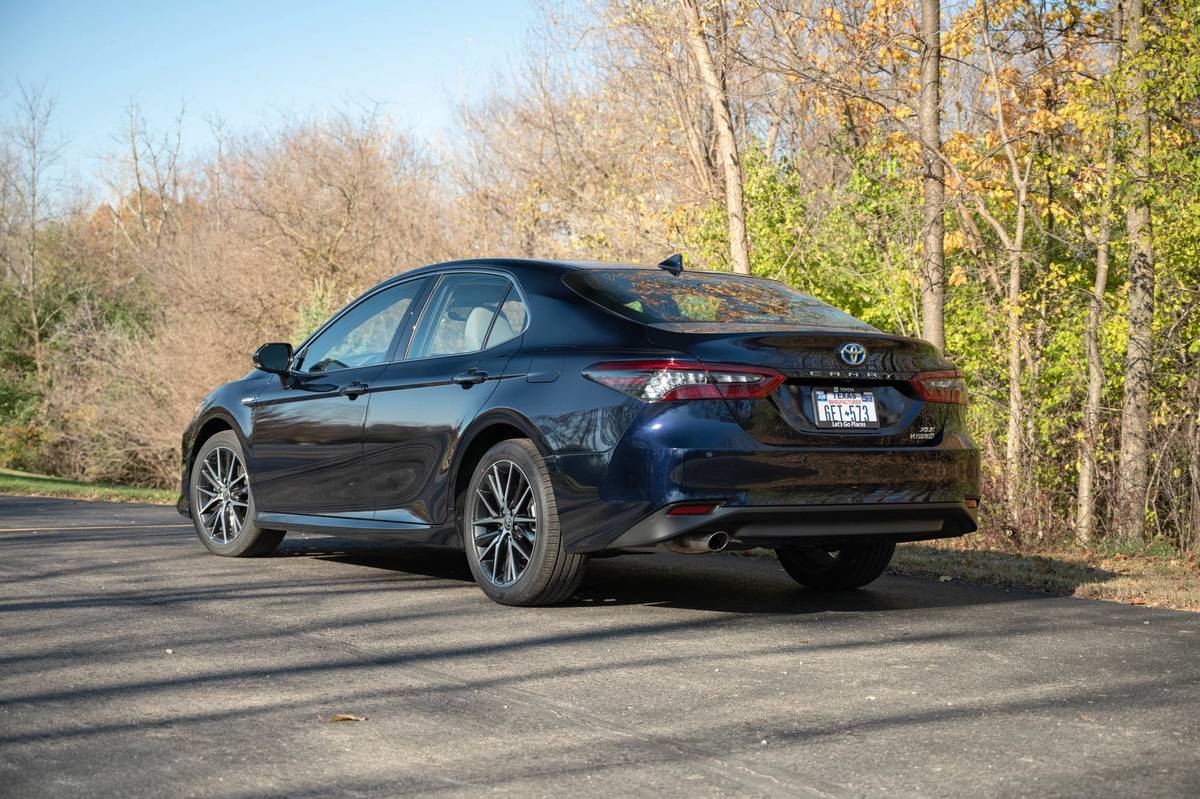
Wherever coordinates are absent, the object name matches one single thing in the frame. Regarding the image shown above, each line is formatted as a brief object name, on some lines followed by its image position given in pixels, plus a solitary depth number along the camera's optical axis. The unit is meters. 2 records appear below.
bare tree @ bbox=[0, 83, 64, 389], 42.84
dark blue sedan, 6.04
